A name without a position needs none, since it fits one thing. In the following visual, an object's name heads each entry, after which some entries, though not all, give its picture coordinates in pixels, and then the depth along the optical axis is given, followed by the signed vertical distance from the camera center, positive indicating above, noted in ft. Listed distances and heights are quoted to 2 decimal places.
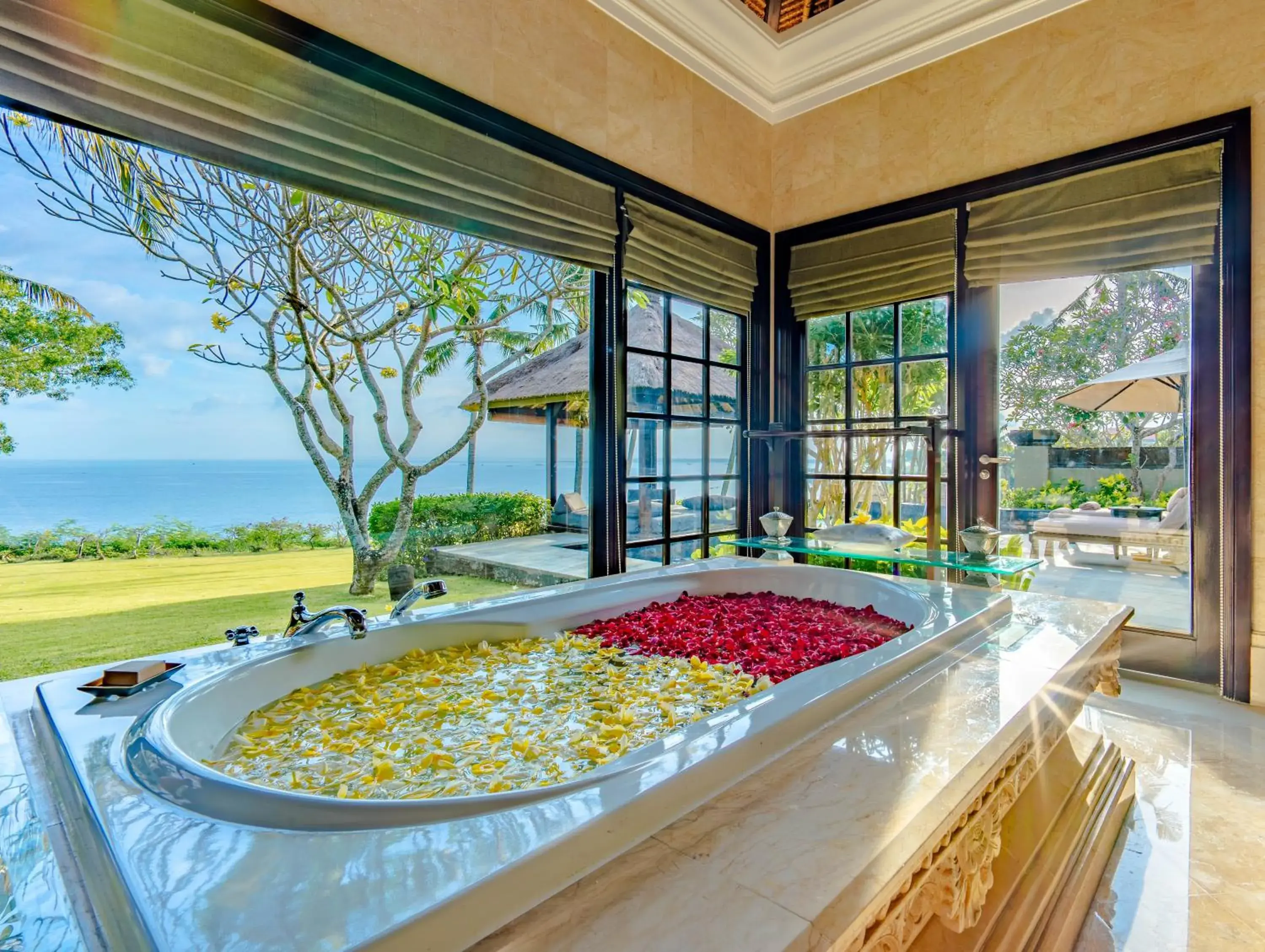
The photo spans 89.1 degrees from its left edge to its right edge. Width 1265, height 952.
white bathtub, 2.73 -1.42
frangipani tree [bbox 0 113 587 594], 12.89 +4.49
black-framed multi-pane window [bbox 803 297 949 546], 10.85 +1.18
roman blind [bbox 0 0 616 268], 4.94 +3.28
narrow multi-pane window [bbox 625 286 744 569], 10.32 +0.72
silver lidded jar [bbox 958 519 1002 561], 8.29 -0.95
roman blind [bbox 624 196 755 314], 9.74 +3.47
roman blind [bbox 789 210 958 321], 10.36 +3.45
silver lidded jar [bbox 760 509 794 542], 10.63 -0.91
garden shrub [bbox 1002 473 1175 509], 9.29 -0.42
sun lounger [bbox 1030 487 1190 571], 8.84 -0.94
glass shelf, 8.13 -1.22
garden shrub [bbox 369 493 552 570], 20.22 -1.60
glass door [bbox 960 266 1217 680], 8.84 +0.40
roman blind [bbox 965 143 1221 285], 8.27 +3.41
